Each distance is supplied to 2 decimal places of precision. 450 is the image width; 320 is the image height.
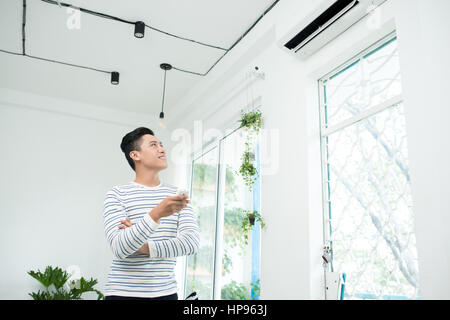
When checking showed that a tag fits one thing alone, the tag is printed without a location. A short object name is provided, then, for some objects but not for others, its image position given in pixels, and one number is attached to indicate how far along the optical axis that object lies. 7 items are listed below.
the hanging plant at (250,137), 2.84
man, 1.23
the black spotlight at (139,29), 2.96
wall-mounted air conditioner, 1.99
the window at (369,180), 1.82
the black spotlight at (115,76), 3.81
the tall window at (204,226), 3.74
